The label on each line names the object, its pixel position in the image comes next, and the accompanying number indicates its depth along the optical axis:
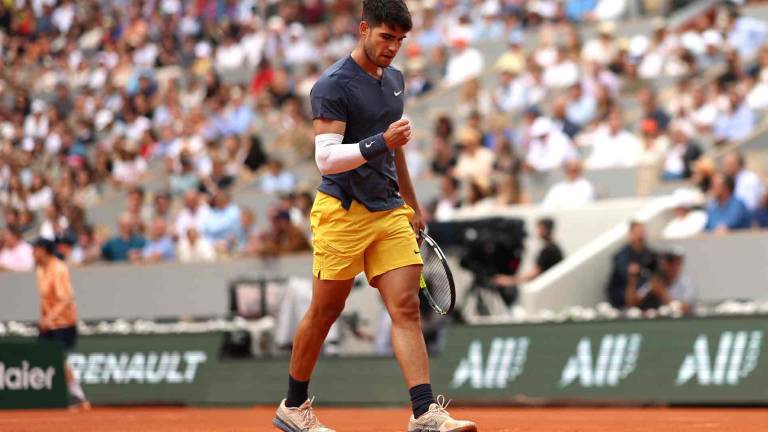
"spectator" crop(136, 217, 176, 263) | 21.64
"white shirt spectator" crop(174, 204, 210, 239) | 21.91
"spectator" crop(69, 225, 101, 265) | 22.19
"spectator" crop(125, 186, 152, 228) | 23.08
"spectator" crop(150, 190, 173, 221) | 23.09
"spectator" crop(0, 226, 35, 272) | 22.56
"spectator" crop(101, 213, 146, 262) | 22.03
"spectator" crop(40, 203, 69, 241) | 23.36
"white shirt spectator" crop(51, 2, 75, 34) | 32.94
